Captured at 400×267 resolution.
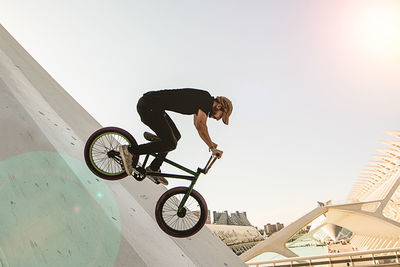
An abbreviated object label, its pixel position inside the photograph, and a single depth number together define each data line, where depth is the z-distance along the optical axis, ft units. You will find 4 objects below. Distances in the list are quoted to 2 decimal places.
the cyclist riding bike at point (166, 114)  14.14
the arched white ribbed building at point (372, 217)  100.48
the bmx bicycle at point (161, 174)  15.47
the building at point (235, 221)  439.63
